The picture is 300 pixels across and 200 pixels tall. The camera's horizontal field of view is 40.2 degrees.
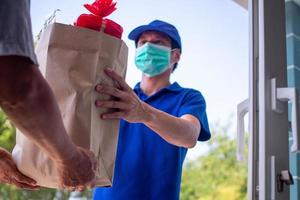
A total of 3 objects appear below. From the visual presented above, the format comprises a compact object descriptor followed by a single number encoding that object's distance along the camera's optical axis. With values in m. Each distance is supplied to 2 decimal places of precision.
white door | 1.15
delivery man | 1.14
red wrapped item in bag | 0.88
